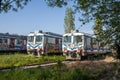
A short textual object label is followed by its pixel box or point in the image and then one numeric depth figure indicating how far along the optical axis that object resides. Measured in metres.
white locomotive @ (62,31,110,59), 11.05
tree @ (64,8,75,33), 27.63
